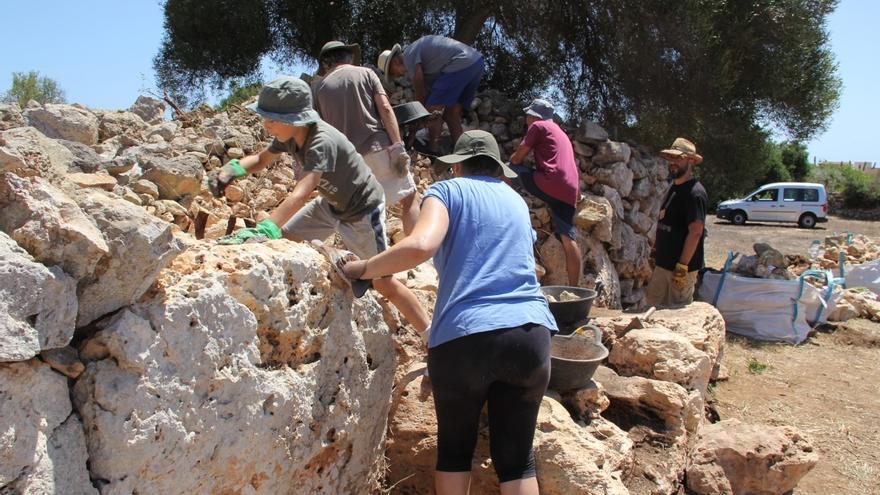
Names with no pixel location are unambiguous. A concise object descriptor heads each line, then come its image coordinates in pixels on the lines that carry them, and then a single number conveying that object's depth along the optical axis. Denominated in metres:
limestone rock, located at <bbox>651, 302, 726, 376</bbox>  5.26
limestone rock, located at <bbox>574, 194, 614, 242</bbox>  8.40
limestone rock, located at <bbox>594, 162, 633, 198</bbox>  8.94
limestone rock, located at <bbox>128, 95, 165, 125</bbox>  6.71
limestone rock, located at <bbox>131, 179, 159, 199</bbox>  4.97
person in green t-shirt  3.15
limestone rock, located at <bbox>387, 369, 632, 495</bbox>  3.07
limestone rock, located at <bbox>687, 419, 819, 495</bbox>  4.15
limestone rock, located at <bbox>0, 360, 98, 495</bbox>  1.67
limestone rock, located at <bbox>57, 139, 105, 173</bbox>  4.72
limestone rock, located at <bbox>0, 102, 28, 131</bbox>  4.96
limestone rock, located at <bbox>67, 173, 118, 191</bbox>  3.08
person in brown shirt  4.72
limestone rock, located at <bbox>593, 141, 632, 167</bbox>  9.00
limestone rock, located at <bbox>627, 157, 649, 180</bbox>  9.62
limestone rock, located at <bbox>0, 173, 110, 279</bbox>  1.80
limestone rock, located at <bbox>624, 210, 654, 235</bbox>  9.55
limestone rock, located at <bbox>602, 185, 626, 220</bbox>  8.89
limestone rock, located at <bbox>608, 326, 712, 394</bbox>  4.50
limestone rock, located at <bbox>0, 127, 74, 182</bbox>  1.85
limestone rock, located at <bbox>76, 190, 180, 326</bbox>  1.93
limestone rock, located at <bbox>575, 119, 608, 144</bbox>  9.06
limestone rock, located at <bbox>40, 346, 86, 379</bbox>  1.83
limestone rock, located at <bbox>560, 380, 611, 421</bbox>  3.64
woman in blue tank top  2.58
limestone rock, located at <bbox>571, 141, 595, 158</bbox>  9.09
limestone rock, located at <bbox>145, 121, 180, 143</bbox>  6.13
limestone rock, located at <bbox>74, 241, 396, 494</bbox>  1.94
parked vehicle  22.97
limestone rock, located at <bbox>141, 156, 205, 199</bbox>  5.18
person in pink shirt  6.38
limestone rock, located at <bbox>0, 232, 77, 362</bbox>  1.66
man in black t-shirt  6.25
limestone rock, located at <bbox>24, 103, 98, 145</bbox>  5.32
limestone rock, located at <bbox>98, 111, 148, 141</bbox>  5.88
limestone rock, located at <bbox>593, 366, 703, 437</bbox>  4.07
